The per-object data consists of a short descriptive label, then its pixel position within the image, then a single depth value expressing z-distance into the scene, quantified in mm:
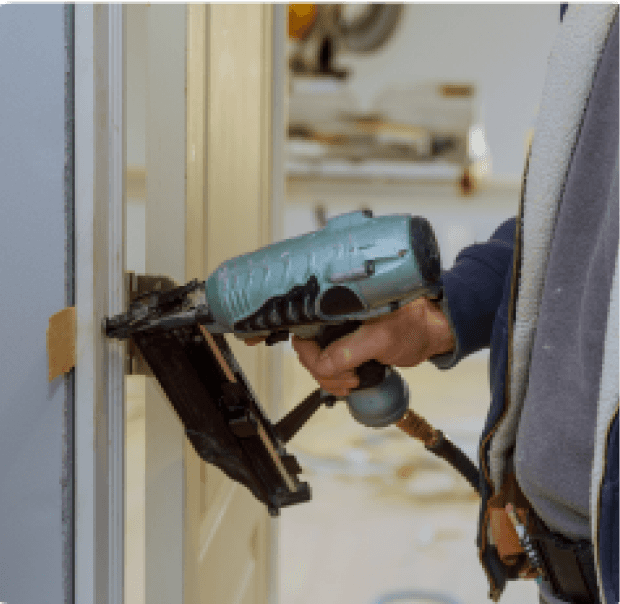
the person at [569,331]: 1692
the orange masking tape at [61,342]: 1779
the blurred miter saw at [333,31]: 5979
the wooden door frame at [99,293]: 1764
